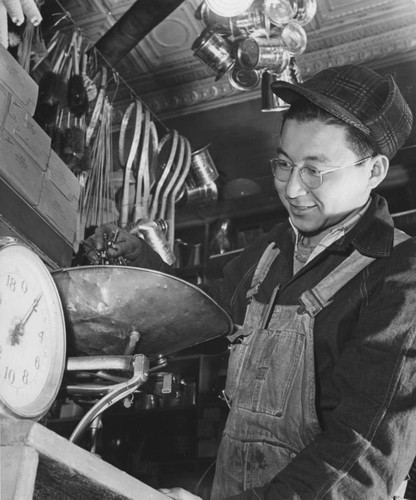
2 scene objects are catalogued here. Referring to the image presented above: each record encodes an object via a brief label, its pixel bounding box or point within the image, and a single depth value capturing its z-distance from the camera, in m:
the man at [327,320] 1.68
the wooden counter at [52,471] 1.12
